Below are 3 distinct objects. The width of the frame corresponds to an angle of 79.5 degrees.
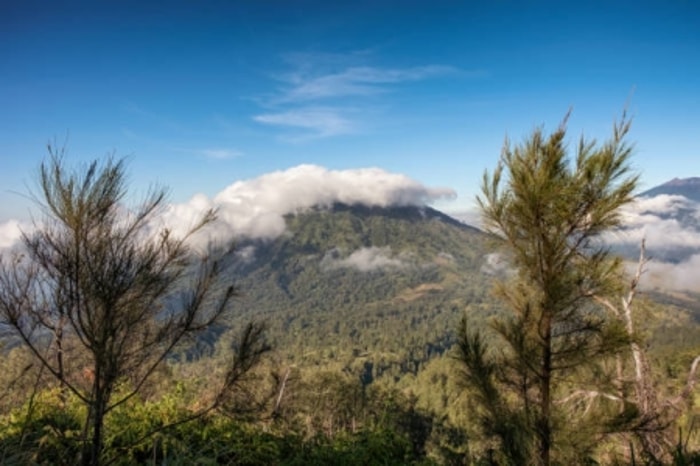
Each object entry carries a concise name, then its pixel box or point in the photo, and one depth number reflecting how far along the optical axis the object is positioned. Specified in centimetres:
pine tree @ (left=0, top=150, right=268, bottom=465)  403
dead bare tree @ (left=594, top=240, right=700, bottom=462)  691
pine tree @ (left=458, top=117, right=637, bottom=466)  544
